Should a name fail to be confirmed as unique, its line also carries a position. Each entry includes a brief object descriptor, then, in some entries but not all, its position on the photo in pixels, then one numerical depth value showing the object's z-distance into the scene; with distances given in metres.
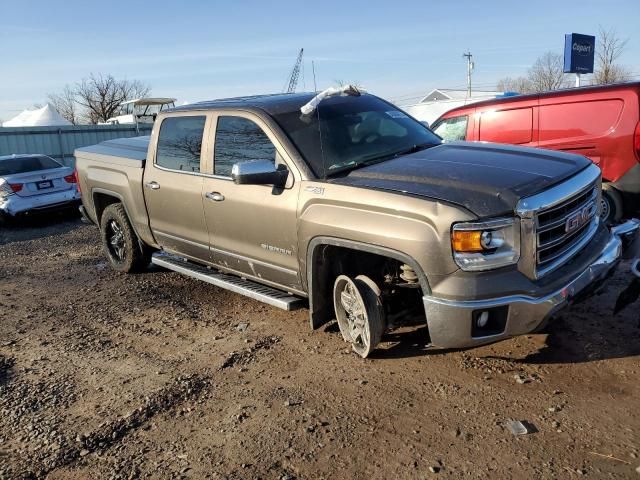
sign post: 21.36
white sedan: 11.00
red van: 6.82
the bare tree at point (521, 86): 48.81
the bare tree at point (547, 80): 43.88
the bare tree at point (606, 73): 32.59
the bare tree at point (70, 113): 59.69
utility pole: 59.83
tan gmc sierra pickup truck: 3.27
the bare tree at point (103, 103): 56.06
